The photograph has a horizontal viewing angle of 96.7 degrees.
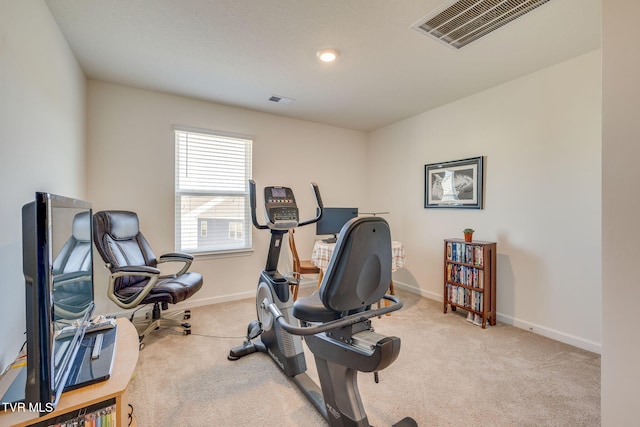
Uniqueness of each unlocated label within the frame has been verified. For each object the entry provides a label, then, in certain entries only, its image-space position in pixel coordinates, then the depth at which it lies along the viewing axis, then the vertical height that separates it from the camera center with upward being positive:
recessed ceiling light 2.25 +1.28
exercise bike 1.24 -0.52
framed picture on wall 3.11 +0.34
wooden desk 0.91 -0.66
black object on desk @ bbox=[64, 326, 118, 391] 1.09 -0.64
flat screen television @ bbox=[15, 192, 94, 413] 0.82 -0.27
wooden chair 3.37 -0.65
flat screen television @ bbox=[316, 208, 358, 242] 3.75 -0.09
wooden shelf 2.79 -0.67
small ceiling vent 3.22 +1.31
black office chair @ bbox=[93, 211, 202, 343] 2.27 -0.49
